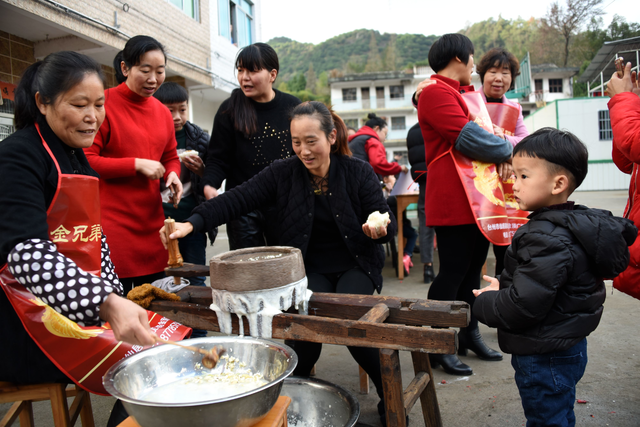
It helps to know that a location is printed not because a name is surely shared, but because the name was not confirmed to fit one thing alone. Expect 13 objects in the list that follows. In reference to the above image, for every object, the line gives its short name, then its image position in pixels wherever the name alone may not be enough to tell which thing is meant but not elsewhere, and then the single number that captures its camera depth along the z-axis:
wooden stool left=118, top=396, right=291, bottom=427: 1.33
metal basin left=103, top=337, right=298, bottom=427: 1.13
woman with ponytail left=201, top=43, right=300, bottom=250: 2.96
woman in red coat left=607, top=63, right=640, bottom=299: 2.01
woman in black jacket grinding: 2.39
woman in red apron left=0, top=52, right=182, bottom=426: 1.33
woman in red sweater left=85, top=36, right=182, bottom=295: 2.36
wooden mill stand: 1.52
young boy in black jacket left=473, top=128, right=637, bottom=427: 1.54
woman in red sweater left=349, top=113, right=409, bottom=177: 5.84
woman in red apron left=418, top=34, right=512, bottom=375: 2.55
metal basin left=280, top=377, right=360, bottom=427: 2.05
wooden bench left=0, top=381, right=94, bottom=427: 1.60
